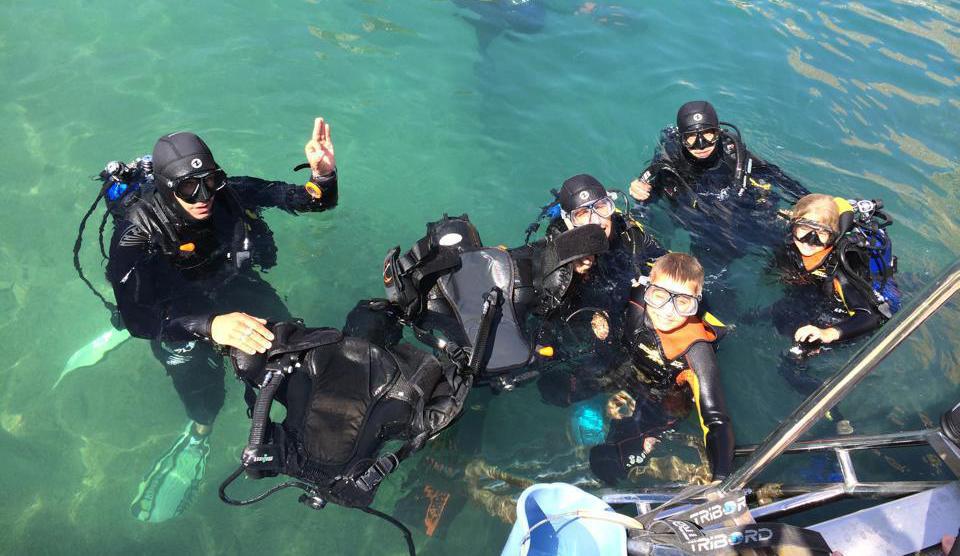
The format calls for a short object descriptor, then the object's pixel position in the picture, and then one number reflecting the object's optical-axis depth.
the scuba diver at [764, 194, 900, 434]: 4.62
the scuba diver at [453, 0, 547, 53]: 8.60
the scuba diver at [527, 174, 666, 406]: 4.61
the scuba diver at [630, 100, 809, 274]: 5.93
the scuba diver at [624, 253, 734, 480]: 3.63
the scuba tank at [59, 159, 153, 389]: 4.34
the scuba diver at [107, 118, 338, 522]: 3.96
